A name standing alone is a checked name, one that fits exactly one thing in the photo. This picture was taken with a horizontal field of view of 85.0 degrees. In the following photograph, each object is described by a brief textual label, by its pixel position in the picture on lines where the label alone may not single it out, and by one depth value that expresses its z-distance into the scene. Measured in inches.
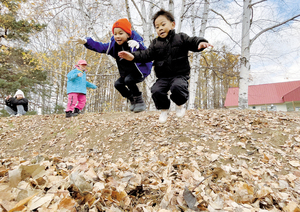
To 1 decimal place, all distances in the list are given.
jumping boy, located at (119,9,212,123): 107.2
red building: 677.1
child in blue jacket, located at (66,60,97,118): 229.0
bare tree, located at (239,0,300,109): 220.5
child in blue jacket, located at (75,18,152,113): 125.9
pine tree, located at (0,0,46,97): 470.9
